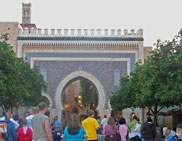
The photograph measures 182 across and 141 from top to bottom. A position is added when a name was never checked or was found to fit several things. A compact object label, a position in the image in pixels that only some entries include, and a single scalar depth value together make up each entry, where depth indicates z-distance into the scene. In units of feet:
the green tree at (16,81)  60.75
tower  139.75
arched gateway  97.35
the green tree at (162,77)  56.34
